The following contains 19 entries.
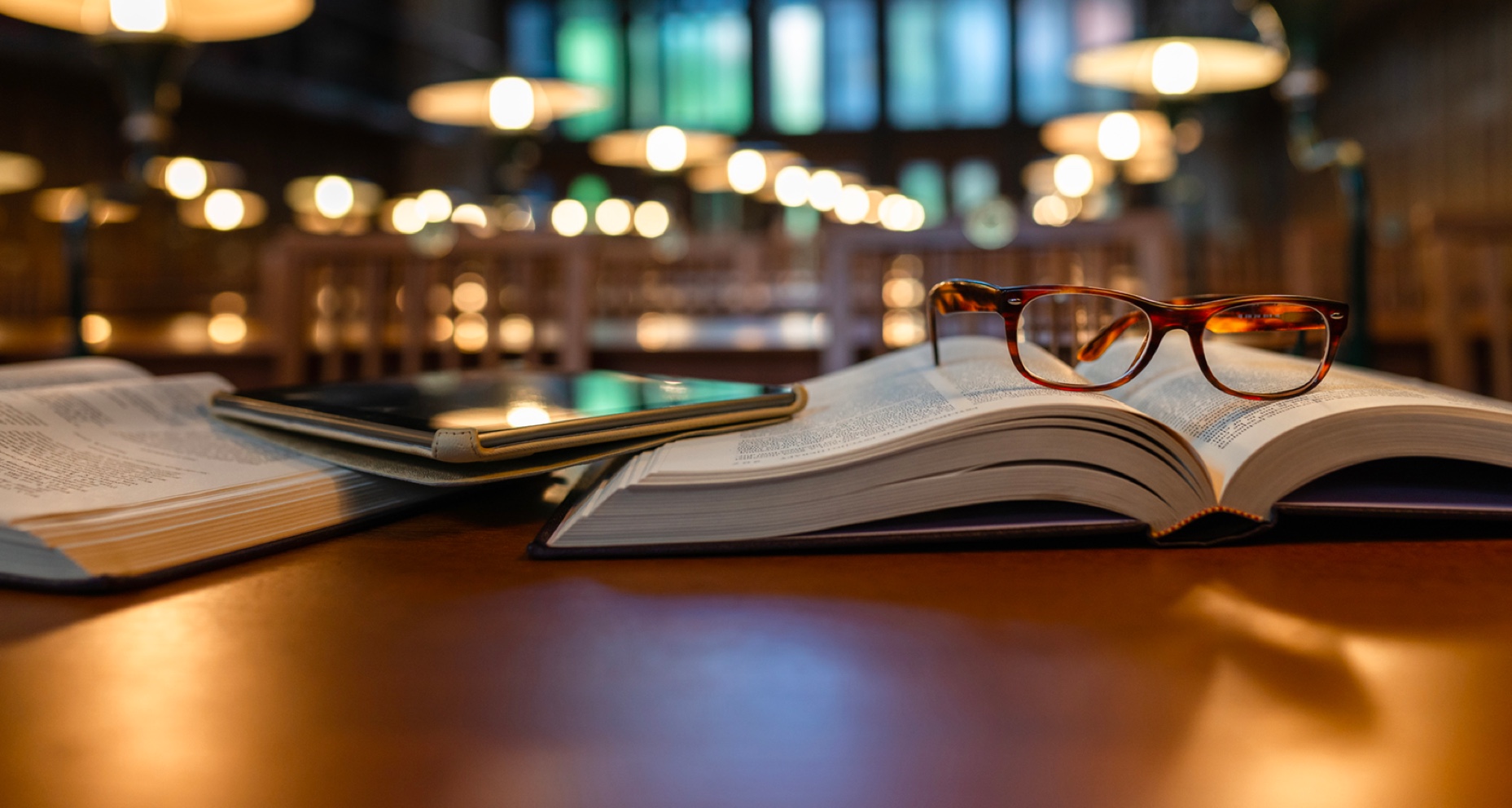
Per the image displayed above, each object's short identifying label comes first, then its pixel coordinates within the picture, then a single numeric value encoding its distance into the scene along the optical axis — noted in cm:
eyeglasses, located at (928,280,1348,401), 43
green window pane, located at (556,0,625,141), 1064
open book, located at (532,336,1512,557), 38
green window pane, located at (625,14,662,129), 1064
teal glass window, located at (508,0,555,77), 1072
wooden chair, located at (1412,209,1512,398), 131
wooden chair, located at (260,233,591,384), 135
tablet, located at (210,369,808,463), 39
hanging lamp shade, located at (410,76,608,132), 284
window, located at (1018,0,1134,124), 1019
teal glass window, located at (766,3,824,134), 1035
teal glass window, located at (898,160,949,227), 1019
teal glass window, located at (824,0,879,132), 1027
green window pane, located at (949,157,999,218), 1023
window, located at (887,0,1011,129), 1026
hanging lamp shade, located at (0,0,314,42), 181
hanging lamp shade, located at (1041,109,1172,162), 434
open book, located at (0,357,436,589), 34
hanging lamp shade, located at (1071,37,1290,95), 251
